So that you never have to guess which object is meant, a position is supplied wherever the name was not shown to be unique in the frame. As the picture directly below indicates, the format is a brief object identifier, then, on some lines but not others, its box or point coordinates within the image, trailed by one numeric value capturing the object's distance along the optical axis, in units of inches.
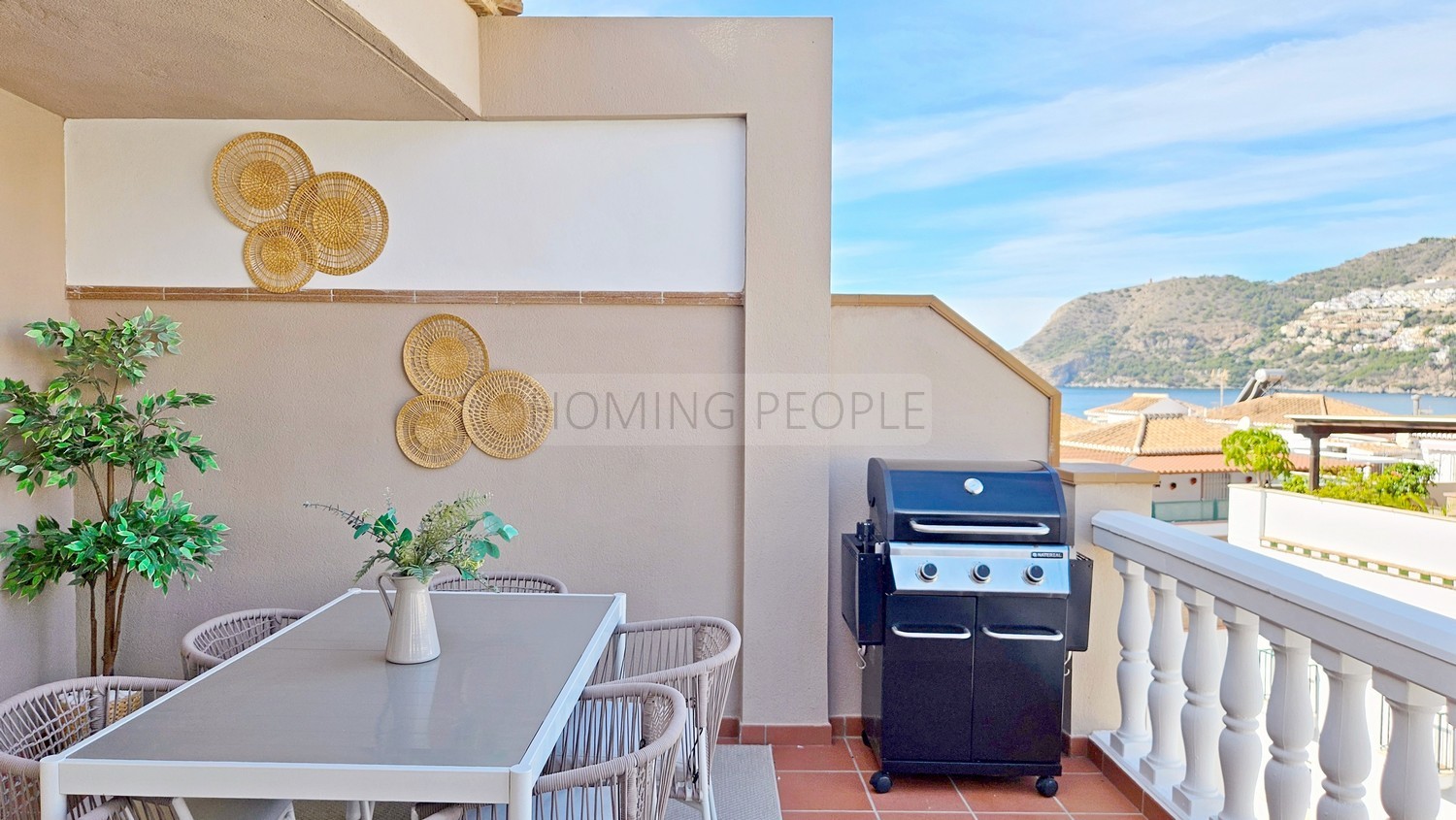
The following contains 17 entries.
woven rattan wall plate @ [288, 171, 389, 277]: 143.4
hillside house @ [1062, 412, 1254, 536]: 1040.2
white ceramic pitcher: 92.7
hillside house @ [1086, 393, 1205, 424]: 1165.1
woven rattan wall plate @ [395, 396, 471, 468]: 144.9
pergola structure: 515.3
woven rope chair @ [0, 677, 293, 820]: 69.3
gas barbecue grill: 121.2
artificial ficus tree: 124.5
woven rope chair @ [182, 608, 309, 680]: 99.5
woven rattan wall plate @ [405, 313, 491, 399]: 144.6
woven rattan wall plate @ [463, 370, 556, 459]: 145.1
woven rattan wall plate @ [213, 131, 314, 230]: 143.4
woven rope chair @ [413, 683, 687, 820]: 68.5
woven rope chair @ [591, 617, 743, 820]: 93.5
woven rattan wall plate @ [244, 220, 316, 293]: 143.6
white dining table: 66.6
